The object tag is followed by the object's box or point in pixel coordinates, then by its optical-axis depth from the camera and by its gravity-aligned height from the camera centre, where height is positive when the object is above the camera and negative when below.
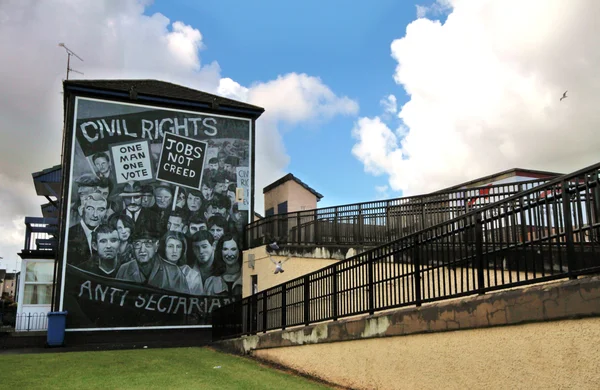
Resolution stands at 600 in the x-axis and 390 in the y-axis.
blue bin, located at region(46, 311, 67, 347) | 19.34 -0.87
